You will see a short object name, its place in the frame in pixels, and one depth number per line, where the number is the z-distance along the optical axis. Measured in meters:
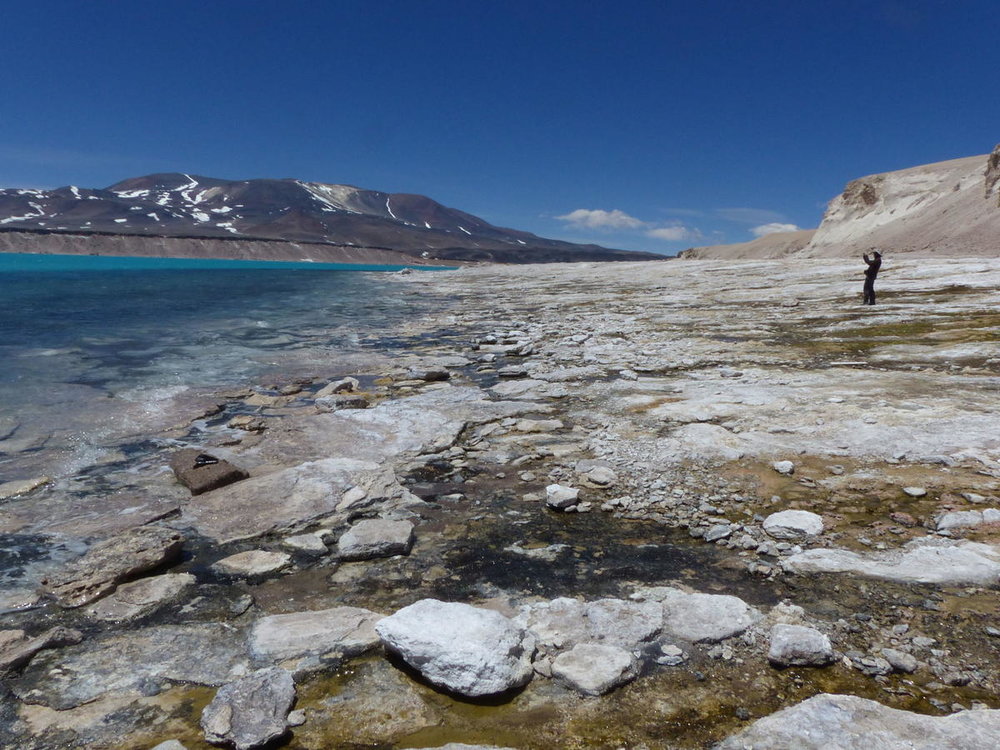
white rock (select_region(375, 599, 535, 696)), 3.14
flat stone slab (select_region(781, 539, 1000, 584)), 4.04
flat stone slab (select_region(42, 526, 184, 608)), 4.31
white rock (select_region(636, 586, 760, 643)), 3.61
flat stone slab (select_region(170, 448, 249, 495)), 6.37
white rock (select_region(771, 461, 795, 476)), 6.02
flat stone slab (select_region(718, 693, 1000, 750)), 2.55
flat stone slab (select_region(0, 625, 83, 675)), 3.48
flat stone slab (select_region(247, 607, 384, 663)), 3.55
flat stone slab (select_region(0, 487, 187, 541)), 5.54
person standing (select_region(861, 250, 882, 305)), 19.42
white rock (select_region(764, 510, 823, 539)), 4.79
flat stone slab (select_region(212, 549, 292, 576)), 4.68
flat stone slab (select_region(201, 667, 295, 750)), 2.83
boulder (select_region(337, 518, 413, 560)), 4.81
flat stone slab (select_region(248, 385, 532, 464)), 7.57
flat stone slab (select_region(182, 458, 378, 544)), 5.50
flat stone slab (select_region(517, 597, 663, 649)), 3.58
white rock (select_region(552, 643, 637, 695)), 3.16
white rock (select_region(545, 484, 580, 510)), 5.62
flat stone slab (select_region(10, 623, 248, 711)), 3.29
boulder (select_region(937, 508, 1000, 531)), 4.68
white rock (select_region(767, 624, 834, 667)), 3.28
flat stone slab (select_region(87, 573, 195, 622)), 4.08
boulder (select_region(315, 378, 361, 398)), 10.78
